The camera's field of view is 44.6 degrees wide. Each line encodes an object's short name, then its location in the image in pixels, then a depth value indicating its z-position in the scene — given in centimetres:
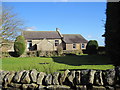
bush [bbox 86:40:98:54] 2800
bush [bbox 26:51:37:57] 2720
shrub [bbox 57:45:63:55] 2826
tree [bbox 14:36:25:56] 2569
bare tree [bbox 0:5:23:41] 2513
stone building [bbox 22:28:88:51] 3728
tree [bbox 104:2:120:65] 830
